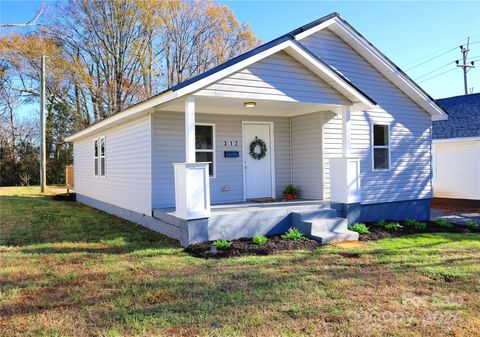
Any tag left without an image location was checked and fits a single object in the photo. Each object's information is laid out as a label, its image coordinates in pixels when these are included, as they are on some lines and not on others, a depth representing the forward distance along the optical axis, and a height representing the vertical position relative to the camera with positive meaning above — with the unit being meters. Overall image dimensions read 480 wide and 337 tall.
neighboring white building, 13.35 +0.39
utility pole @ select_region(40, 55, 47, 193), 19.84 +2.55
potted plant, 9.70 -0.62
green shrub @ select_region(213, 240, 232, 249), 6.40 -1.27
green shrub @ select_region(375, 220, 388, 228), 8.89 -1.35
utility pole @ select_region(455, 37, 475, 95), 29.25 +7.69
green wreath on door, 9.62 +0.51
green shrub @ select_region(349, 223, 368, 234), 8.01 -1.30
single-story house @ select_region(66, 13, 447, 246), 6.96 +0.58
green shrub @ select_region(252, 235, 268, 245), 6.74 -1.28
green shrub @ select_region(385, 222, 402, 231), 8.47 -1.35
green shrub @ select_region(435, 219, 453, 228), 8.99 -1.38
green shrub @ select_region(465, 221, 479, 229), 8.81 -1.40
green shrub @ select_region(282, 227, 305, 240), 7.12 -1.27
